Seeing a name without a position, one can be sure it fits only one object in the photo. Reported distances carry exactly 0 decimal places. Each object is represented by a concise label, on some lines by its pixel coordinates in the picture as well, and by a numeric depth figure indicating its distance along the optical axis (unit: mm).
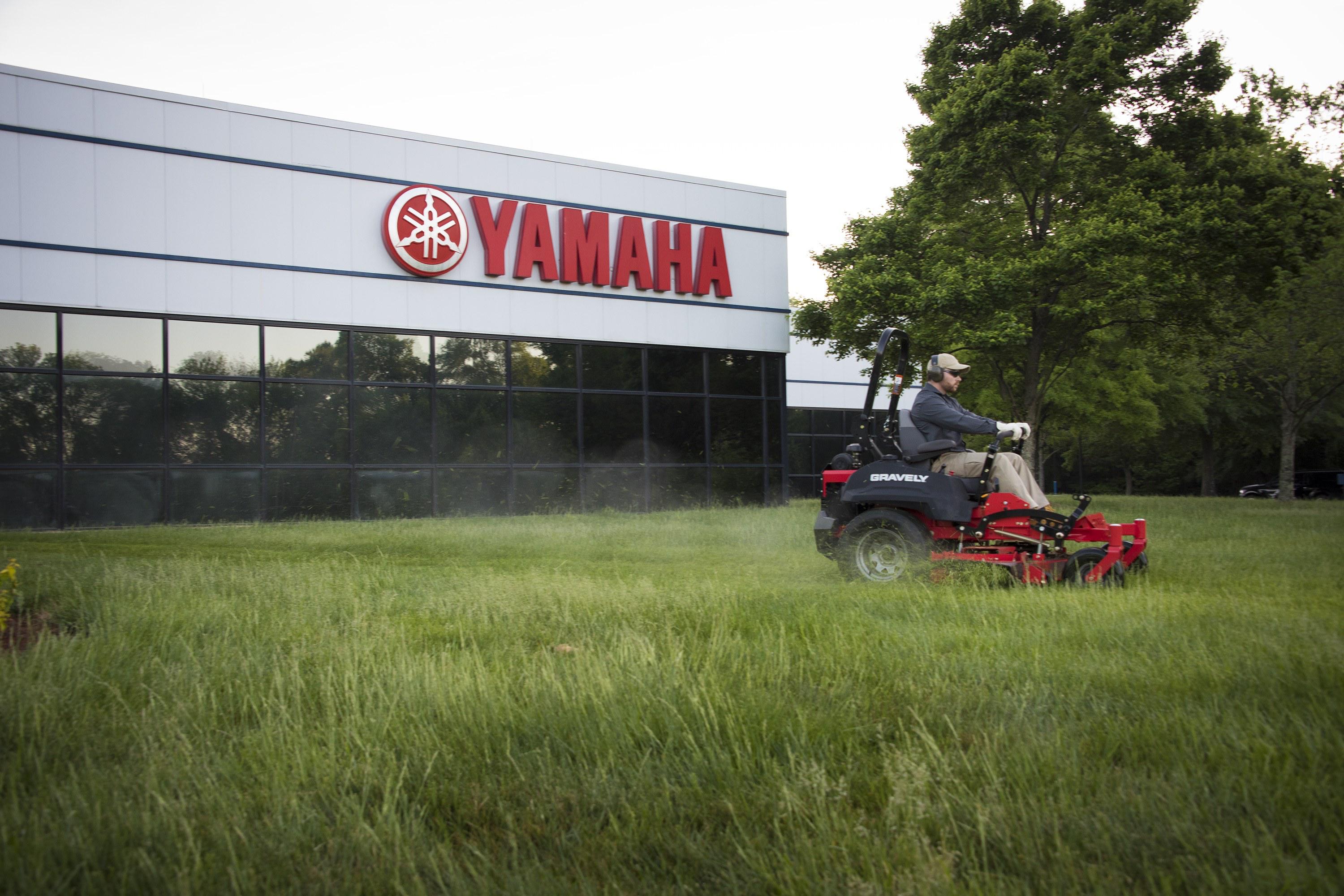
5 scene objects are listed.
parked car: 45906
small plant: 5066
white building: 17000
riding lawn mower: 7418
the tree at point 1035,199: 19672
